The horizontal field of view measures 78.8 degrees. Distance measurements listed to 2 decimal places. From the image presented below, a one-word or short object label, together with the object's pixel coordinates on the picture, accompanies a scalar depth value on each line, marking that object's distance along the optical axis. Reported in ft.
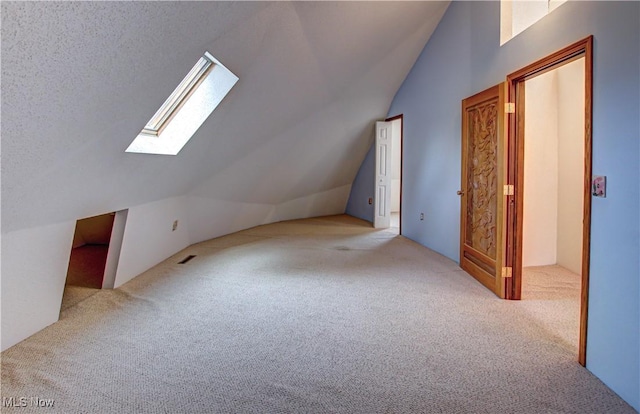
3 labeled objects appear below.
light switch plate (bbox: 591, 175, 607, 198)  6.85
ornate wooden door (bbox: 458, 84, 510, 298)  11.07
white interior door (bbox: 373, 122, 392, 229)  22.31
